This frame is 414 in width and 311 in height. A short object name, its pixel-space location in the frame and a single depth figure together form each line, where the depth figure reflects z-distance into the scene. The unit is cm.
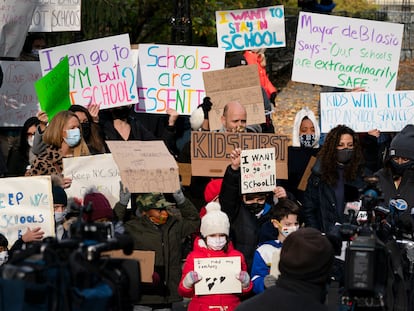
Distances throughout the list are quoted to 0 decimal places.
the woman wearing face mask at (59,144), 1090
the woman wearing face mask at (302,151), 1230
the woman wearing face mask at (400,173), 1082
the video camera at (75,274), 594
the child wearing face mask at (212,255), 978
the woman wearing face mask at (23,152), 1241
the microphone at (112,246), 625
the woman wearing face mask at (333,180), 1116
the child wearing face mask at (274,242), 995
